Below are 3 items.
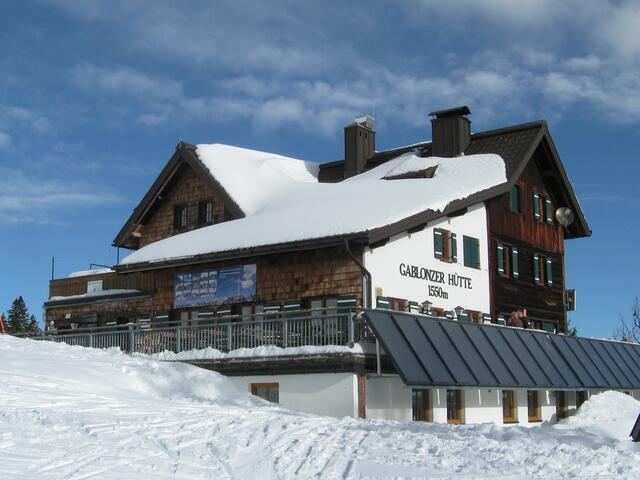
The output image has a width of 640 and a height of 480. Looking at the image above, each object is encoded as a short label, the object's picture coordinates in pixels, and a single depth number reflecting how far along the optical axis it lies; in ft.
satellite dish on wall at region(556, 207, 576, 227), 116.37
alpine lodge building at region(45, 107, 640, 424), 71.41
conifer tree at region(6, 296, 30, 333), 286.25
